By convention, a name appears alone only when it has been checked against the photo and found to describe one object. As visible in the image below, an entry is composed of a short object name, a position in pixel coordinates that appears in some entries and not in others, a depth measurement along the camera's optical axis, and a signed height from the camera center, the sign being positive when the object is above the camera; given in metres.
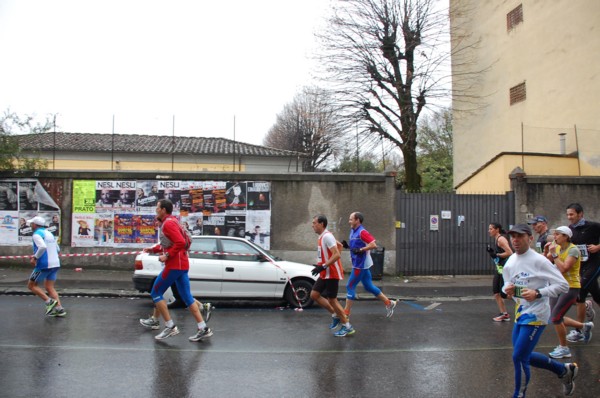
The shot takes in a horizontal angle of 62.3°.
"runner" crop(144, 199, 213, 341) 6.89 -0.82
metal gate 15.11 -0.64
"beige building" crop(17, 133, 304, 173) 30.22 +3.64
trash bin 14.07 -1.39
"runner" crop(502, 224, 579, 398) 4.52 -0.79
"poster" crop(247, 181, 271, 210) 15.03 +0.52
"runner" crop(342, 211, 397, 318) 8.32 -0.81
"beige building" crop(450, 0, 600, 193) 18.16 +5.27
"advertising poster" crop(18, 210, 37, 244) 14.87 -0.43
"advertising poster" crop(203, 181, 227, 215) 14.96 +0.48
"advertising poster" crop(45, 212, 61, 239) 14.79 -0.31
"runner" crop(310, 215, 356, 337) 7.34 -0.98
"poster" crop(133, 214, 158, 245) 14.86 -0.46
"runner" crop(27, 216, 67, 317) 8.40 -0.90
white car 9.62 -1.21
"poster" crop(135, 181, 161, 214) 14.95 +0.51
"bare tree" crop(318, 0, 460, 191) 19.97 +6.23
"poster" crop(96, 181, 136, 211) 14.95 +0.54
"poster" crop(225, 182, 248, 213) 14.96 +0.48
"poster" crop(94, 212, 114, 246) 14.87 -0.61
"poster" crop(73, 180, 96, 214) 14.97 +0.51
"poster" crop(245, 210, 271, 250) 14.91 -0.42
